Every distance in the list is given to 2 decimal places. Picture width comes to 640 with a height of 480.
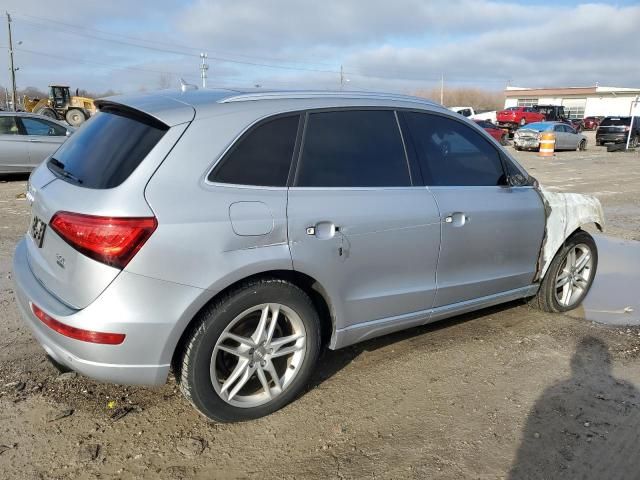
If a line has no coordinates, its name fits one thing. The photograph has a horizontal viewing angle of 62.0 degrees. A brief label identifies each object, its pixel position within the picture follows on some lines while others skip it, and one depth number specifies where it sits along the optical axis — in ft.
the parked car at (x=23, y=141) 36.35
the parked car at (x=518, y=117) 120.88
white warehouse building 246.47
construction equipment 110.32
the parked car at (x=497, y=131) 91.56
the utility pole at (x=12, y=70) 167.22
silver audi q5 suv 8.18
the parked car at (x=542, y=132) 83.87
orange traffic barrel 77.87
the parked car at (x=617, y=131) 97.71
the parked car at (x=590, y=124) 185.88
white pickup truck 161.46
